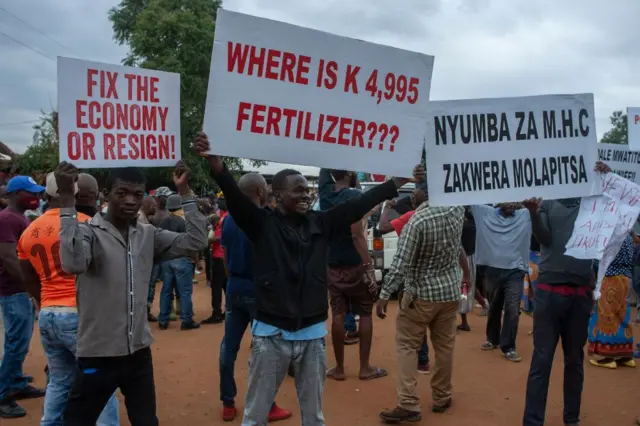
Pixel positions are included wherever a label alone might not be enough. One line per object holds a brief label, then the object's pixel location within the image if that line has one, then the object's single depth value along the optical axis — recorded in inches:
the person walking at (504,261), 282.0
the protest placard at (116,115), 145.3
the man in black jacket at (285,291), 133.2
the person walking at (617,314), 265.3
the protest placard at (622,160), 205.0
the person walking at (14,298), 197.3
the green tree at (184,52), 1091.9
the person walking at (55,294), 152.2
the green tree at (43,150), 1128.8
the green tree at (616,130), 2411.2
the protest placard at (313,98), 137.9
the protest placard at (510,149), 159.2
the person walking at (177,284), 352.2
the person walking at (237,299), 193.0
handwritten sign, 165.9
